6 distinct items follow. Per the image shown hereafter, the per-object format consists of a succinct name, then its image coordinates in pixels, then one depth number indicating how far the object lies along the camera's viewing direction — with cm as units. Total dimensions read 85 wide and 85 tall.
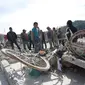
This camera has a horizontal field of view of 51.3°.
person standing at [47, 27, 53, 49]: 531
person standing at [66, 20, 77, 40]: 297
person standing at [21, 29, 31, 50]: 510
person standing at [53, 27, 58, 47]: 536
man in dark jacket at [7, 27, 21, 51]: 487
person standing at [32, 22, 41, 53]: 350
